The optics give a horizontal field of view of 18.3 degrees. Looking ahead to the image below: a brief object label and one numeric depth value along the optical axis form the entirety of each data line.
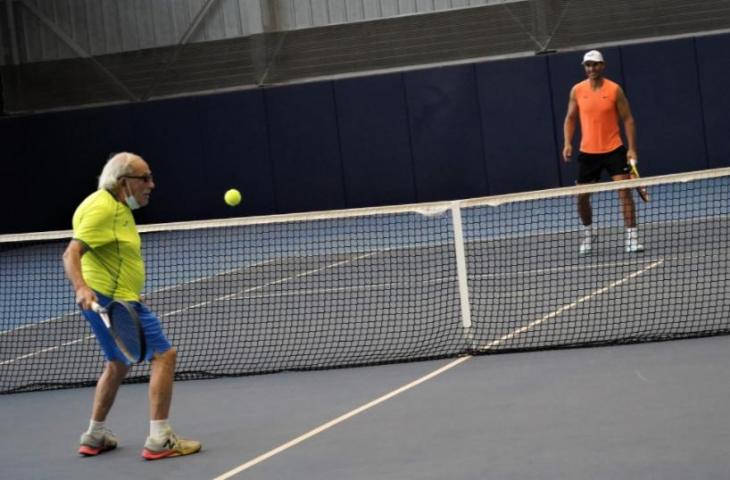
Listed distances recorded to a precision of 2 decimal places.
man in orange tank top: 19.71
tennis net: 14.48
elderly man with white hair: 10.49
